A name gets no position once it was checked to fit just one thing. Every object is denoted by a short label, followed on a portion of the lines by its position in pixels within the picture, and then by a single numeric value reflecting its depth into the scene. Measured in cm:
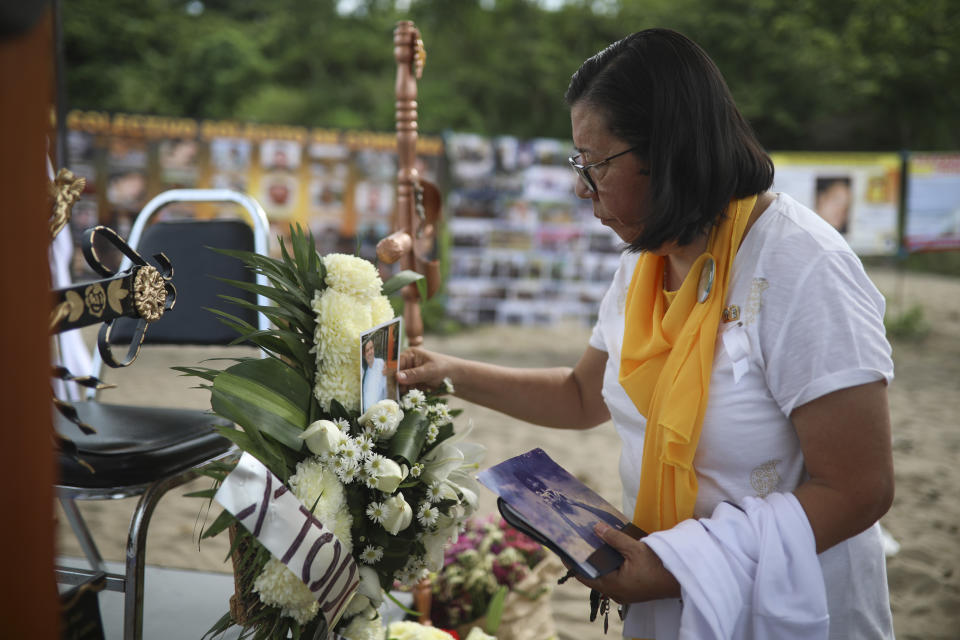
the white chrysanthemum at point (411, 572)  125
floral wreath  109
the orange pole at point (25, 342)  47
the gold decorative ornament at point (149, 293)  102
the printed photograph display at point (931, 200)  853
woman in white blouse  113
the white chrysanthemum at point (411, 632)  167
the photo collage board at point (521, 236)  795
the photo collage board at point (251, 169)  688
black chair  137
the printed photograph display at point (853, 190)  826
